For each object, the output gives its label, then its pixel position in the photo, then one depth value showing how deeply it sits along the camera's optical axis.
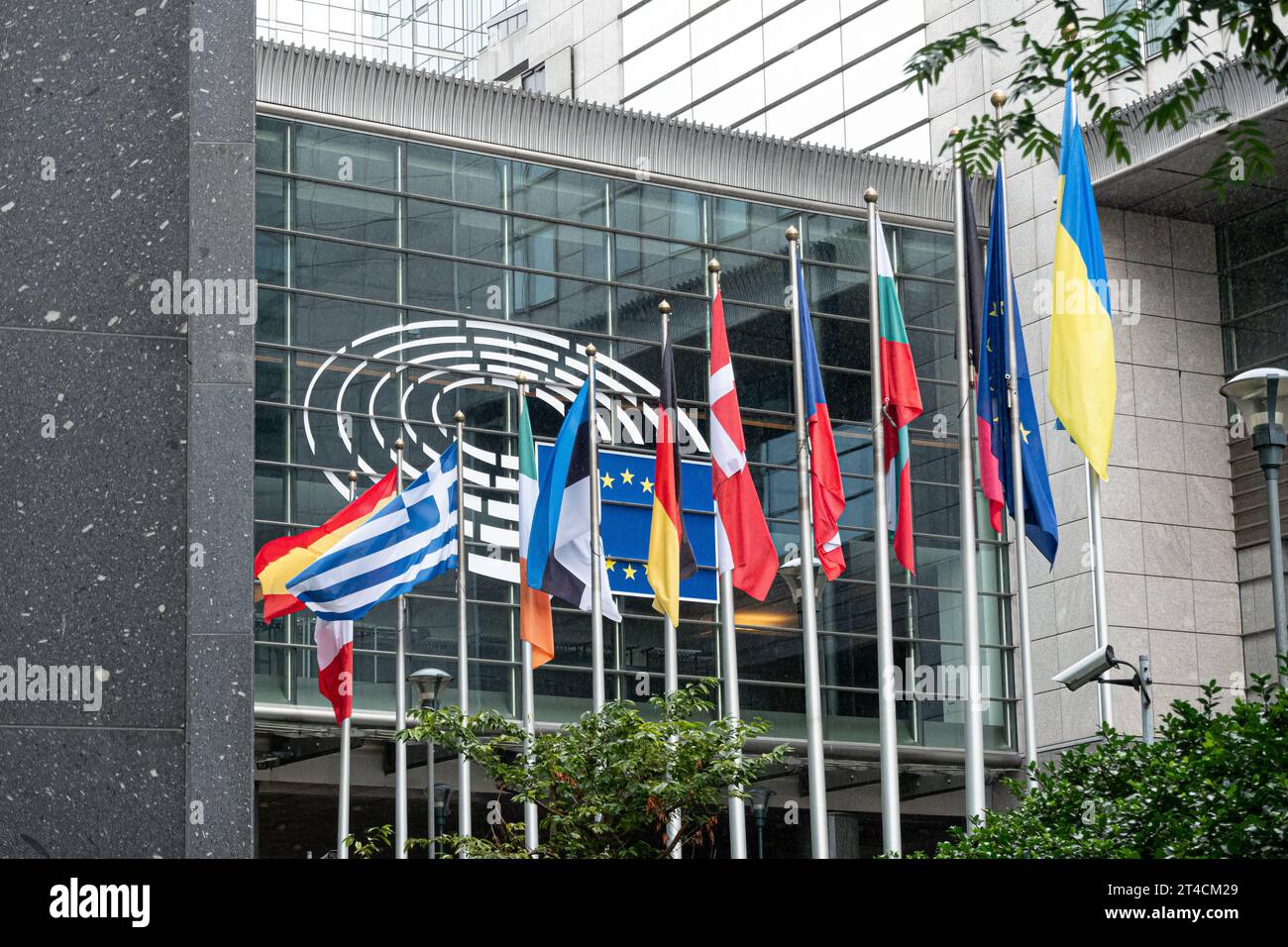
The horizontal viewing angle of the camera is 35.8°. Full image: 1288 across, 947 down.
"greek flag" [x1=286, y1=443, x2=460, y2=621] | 25.62
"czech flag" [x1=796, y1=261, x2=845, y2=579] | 24.16
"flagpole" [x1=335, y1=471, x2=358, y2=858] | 30.28
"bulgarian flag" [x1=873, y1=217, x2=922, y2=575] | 23.33
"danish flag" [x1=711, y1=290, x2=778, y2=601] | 24.28
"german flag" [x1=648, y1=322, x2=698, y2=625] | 25.45
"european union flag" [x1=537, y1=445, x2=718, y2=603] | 31.77
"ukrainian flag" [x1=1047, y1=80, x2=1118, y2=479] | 21.11
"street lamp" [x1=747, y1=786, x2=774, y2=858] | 34.44
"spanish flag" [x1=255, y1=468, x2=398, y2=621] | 27.50
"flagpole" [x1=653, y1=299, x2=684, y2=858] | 27.64
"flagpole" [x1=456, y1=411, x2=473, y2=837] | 29.34
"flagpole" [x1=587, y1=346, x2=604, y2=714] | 27.06
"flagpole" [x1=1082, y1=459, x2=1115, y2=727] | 22.36
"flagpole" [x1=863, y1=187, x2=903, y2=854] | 23.20
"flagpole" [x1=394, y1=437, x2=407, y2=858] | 30.30
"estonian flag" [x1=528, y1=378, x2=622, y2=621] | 26.39
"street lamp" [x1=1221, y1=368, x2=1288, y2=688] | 17.47
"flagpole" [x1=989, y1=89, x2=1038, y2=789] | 22.42
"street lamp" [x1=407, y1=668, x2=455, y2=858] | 28.72
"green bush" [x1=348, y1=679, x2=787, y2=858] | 20.14
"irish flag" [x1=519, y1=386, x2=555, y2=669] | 27.83
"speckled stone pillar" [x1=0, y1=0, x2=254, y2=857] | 8.93
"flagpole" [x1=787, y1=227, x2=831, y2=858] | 24.48
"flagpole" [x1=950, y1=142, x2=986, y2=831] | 22.17
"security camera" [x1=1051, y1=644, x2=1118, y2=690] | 18.98
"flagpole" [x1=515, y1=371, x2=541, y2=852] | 26.98
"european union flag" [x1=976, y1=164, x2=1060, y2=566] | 22.45
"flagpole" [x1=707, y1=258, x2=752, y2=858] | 26.16
